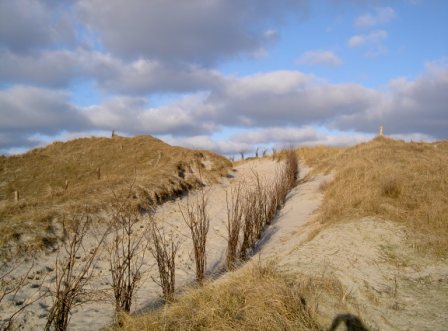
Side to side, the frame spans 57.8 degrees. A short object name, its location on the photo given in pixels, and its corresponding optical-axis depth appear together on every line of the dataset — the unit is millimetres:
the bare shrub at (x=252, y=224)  7727
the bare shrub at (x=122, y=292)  4762
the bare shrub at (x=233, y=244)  6852
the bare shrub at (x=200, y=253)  6062
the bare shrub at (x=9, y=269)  6066
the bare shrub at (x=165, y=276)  5188
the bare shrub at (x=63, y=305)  3963
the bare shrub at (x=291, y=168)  15352
